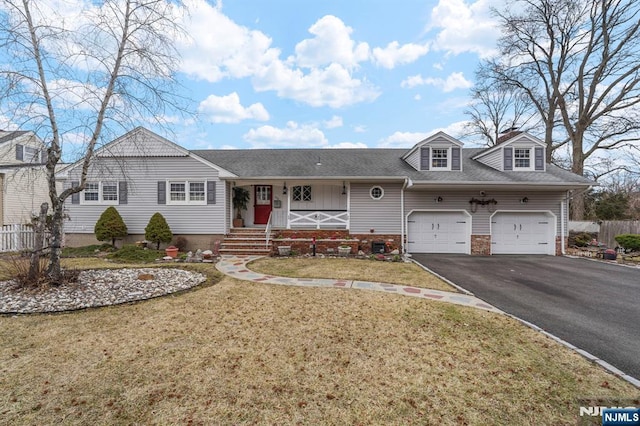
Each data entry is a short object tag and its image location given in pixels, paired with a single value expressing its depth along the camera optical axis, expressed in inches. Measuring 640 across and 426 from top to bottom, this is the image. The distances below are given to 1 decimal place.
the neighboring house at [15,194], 587.2
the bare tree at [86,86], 224.4
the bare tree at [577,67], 641.0
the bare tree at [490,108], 819.4
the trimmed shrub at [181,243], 470.9
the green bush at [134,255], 392.5
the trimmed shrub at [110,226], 448.5
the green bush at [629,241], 471.8
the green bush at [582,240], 539.2
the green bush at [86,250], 429.5
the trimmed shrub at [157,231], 447.8
